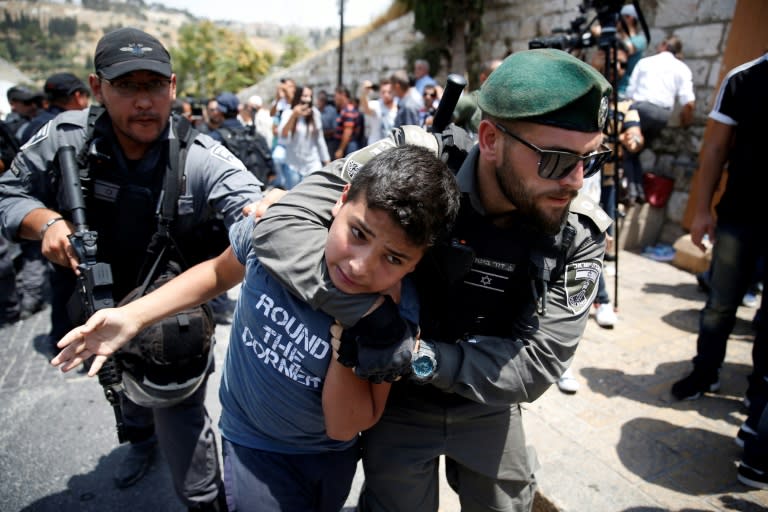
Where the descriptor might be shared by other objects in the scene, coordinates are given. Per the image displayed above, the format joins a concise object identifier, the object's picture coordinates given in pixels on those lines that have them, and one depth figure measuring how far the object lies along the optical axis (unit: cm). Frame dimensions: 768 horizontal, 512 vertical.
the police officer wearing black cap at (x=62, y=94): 459
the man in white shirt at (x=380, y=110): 770
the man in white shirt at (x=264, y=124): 959
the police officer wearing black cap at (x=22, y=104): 601
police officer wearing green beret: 127
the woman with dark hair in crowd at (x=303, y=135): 688
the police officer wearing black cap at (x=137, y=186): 198
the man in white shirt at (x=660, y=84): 527
